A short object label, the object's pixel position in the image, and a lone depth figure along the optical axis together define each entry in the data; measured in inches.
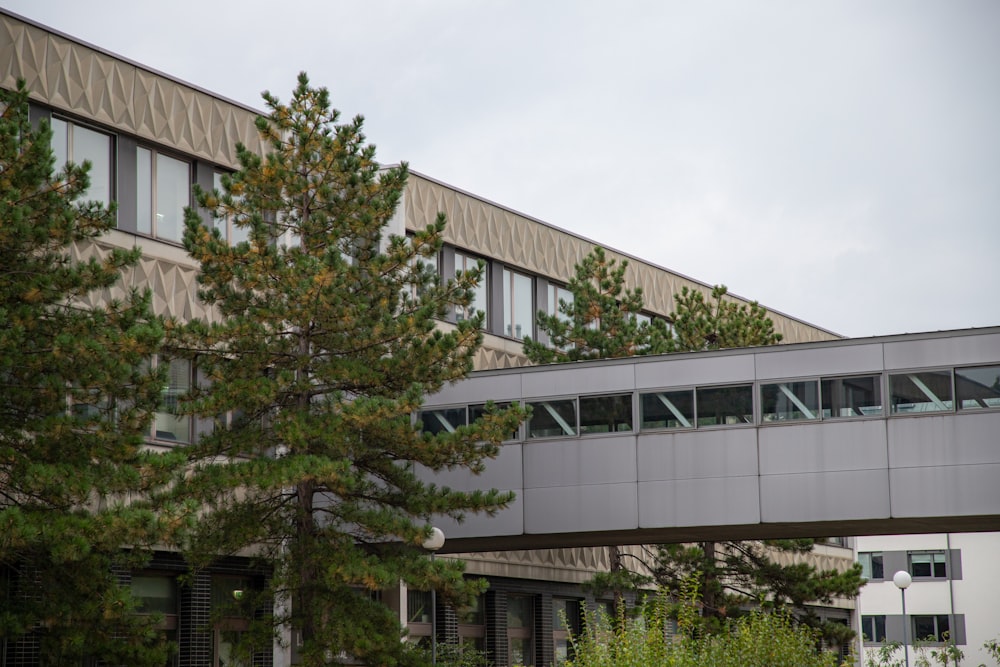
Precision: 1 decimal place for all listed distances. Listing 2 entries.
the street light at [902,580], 1744.6
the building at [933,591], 3075.8
